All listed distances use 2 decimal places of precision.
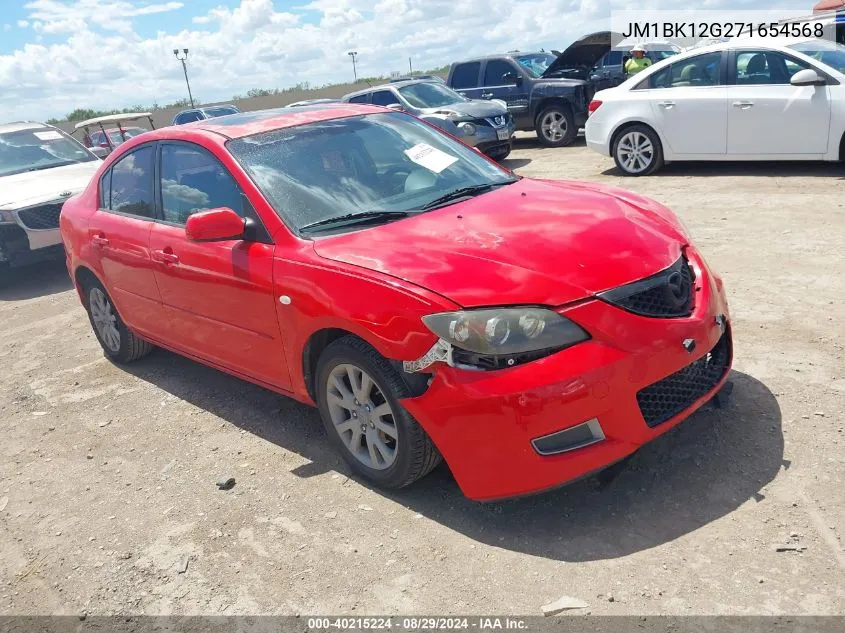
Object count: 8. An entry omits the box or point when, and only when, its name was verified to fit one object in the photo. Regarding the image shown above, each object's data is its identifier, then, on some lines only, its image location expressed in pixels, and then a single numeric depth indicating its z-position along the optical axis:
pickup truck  14.34
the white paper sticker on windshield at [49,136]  10.62
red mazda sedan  2.90
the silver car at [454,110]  12.38
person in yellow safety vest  13.52
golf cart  14.55
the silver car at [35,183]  8.77
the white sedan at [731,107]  8.70
